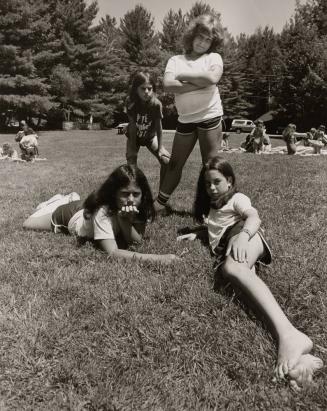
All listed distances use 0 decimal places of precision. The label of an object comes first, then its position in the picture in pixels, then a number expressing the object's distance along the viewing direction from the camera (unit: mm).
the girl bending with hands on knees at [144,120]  5547
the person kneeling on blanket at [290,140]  16078
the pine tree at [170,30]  56969
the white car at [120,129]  39344
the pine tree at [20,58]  33812
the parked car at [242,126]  44166
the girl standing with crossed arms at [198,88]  4641
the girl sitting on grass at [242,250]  2213
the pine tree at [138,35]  52406
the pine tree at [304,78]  39812
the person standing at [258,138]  17166
